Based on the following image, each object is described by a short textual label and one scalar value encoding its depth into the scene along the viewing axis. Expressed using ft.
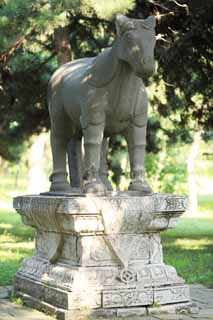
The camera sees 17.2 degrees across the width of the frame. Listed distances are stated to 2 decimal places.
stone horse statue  19.99
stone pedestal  19.48
